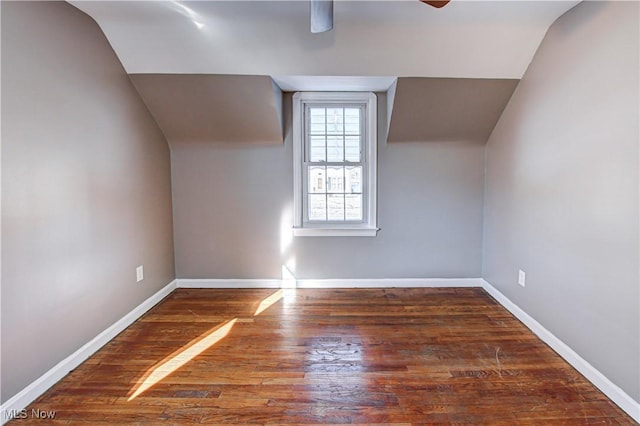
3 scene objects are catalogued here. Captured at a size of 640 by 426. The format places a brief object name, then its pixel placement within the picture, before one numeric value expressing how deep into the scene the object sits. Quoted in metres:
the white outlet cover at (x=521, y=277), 2.73
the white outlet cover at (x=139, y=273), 2.85
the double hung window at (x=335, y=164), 3.44
